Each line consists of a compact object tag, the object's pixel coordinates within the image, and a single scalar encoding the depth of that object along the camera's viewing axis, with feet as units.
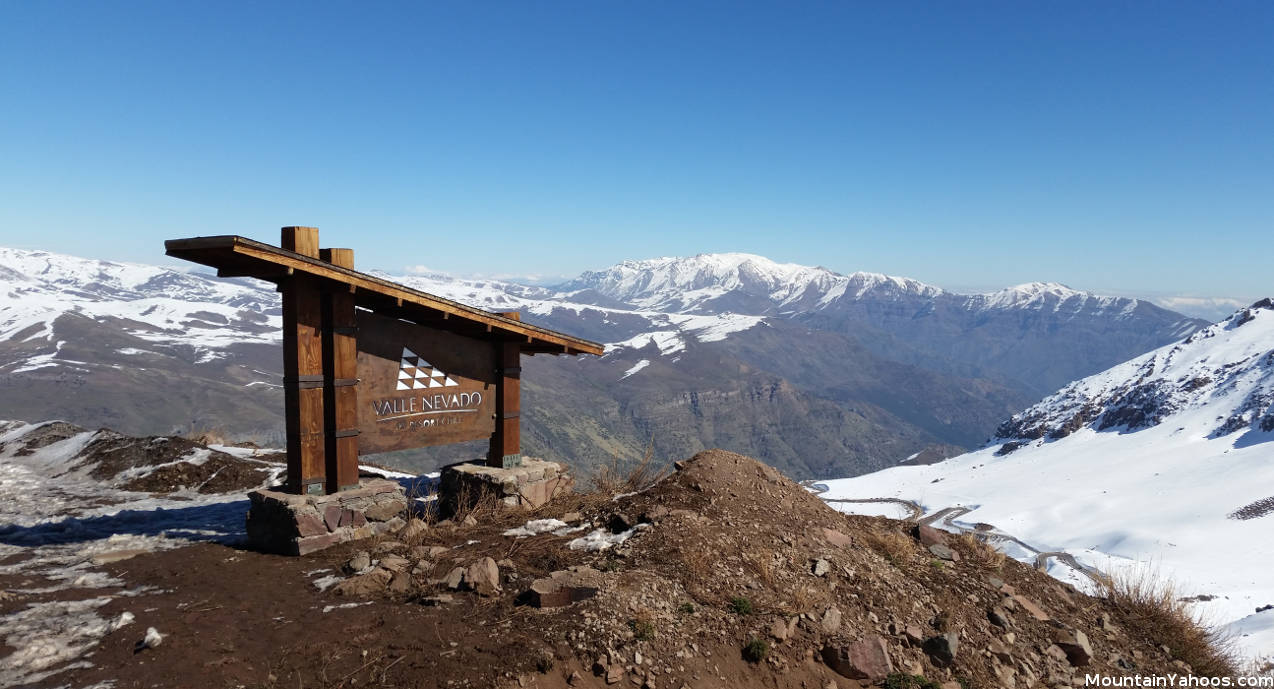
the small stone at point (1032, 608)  30.14
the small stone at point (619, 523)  31.73
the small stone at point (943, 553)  34.86
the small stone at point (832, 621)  24.48
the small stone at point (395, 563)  27.84
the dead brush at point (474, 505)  37.11
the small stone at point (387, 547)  30.83
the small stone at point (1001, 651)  26.22
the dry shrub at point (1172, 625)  29.43
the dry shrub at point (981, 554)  35.01
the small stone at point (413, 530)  32.94
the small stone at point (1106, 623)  31.07
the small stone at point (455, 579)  25.68
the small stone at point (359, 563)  28.60
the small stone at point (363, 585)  26.16
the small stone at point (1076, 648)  27.66
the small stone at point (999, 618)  28.40
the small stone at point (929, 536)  36.37
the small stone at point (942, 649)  24.73
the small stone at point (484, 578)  25.16
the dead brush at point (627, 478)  41.68
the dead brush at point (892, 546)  33.40
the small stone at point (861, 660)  22.70
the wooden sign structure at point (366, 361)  33.76
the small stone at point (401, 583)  25.82
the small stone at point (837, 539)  32.24
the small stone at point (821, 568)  28.53
